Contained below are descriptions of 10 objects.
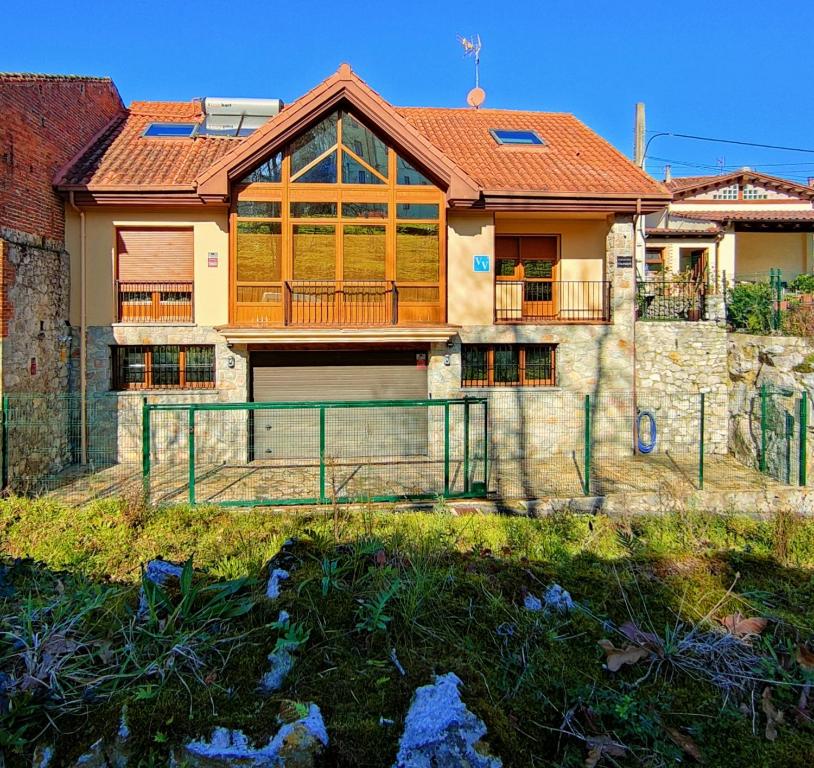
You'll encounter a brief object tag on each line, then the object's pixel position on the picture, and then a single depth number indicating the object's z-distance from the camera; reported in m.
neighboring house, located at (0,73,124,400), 10.23
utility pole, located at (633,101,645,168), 20.92
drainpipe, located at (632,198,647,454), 13.36
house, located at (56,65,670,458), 12.20
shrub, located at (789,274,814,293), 16.59
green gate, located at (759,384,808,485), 10.57
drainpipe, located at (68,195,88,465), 12.11
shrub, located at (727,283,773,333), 13.26
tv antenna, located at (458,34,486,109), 17.86
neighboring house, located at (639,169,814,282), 19.00
